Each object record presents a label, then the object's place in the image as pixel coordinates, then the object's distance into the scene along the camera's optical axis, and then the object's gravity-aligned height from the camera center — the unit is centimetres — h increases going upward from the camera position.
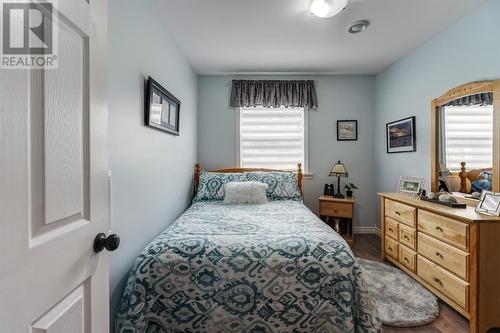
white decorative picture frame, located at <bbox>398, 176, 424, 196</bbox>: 264 -23
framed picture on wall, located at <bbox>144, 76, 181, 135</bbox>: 190 +51
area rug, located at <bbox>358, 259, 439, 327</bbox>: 181 -113
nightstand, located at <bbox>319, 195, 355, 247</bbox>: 330 -68
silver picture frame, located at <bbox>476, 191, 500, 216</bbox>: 172 -28
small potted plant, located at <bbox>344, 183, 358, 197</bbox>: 354 -34
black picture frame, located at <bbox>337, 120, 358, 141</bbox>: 372 +51
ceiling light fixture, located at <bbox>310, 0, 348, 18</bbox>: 192 +128
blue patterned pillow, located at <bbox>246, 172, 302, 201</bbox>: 314 -24
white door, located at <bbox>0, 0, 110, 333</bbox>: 53 -5
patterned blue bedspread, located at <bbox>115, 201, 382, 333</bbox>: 147 -78
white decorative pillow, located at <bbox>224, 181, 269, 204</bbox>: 290 -34
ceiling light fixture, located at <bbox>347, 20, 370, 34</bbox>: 228 +134
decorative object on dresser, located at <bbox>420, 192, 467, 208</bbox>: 200 -31
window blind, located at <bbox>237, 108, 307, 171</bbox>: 373 +45
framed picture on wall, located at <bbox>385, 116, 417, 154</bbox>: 291 +38
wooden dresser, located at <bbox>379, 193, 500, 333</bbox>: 162 -70
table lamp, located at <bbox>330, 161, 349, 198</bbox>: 349 -9
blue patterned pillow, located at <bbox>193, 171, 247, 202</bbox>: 310 -24
